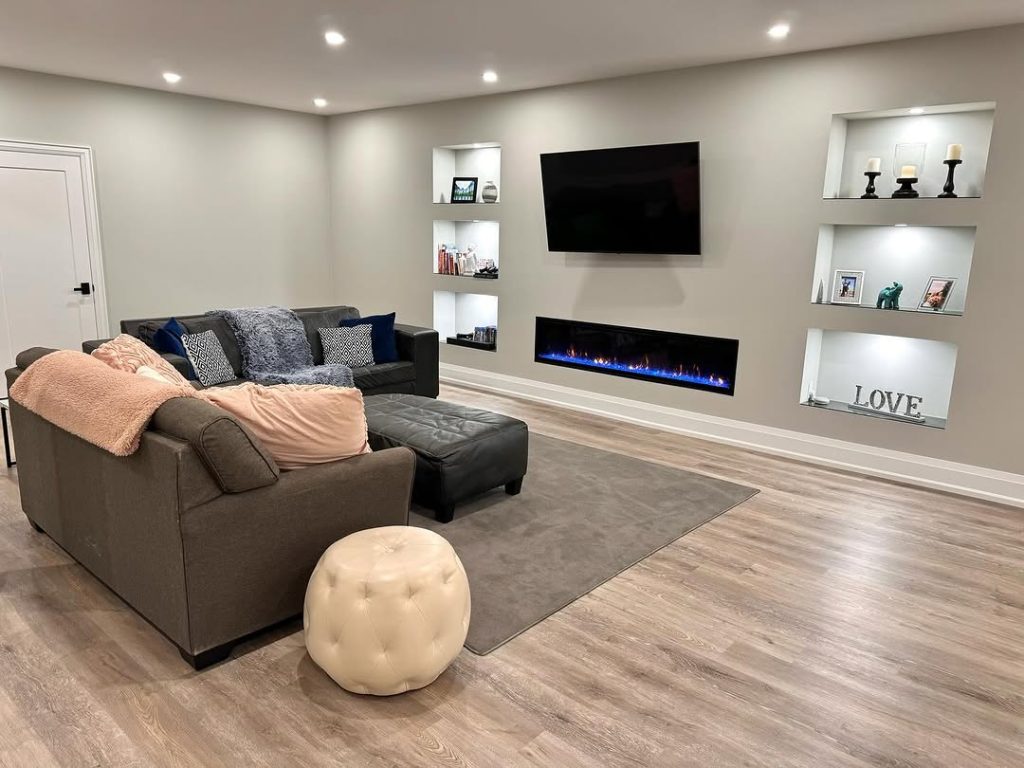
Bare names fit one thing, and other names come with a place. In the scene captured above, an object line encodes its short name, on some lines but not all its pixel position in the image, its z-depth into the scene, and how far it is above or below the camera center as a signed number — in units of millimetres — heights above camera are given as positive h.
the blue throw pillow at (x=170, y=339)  4723 -590
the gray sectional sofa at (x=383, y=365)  5027 -743
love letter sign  4750 -897
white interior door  5855 -60
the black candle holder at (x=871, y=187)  4605 +517
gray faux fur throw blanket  4977 -697
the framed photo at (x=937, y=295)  4473 -158
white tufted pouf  2227 -1128
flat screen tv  5262 +475
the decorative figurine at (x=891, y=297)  4625 -184
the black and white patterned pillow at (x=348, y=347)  5469 -707
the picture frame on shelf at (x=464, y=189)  6945 +653
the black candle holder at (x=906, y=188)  4453 +498
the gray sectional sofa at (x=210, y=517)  2301 -939
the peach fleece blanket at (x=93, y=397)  2393 -545
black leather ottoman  3648 -987
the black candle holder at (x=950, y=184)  4289 +506
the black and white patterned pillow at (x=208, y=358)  4705 -710
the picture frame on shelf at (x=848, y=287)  4867 -137
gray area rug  2990 -1374
